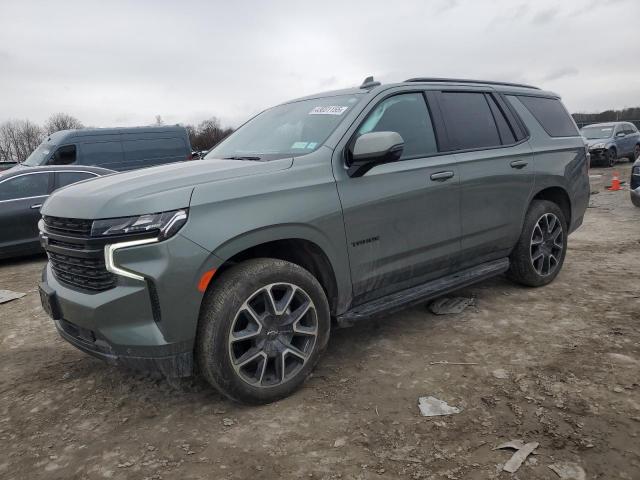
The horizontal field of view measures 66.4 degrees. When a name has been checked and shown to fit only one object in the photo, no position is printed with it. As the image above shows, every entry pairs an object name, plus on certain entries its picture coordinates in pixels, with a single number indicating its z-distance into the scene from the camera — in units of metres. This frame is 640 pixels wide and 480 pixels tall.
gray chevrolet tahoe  2.45
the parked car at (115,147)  11.45
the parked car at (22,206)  6.91
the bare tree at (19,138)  83.62
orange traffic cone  11.99
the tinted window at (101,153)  11.80
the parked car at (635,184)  8.02
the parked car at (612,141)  17.53
